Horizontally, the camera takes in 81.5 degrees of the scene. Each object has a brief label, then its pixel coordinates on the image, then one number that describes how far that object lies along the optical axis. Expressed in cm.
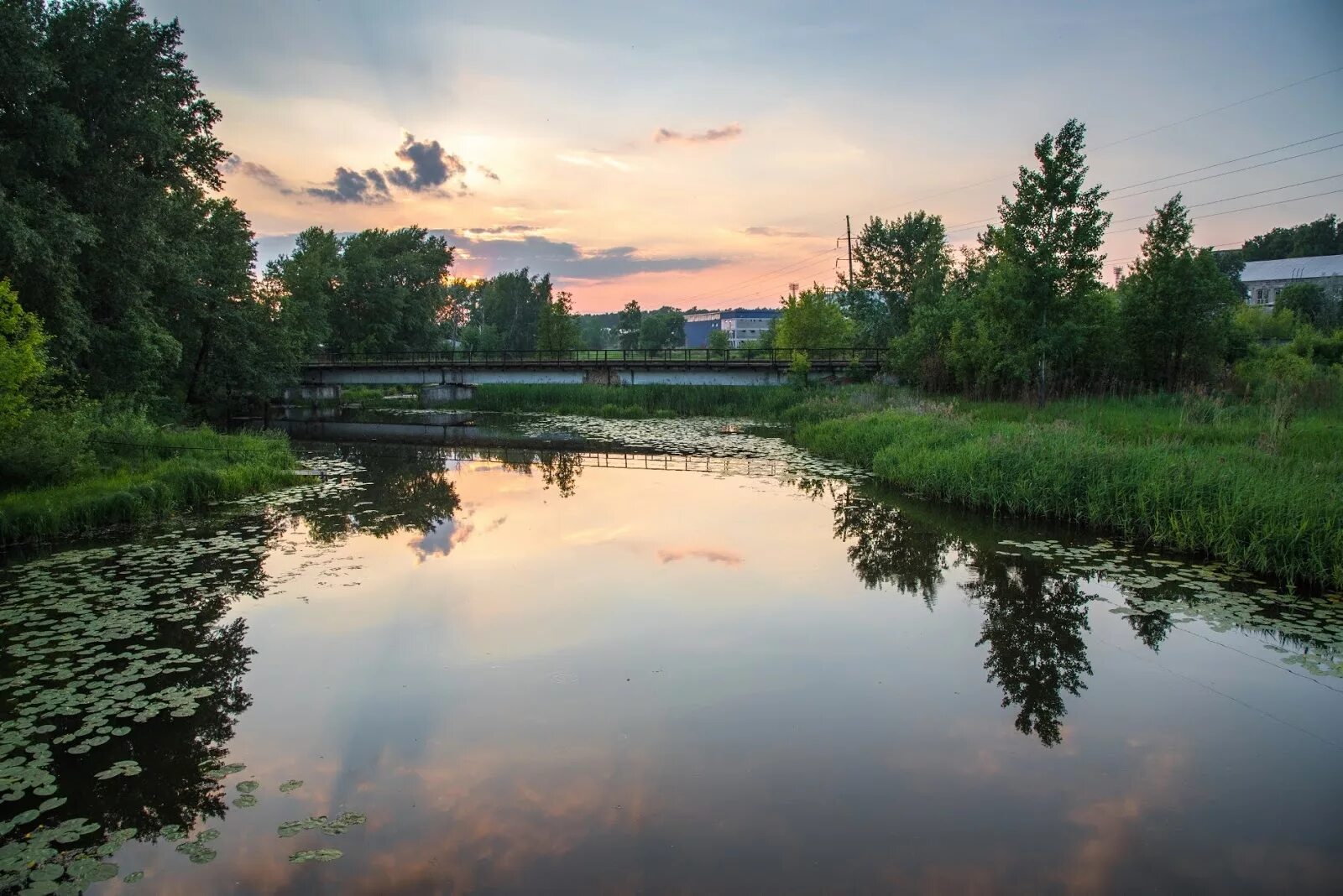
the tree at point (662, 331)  12425
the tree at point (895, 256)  5803
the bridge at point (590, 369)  4397
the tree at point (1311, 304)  5322
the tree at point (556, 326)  6906
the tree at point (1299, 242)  8938
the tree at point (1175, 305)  2611
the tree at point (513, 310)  10975
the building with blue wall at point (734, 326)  16038
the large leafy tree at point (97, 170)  1845
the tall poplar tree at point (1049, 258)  2466
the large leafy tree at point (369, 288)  5438
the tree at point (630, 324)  13175
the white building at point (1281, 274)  7412
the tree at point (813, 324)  4875
